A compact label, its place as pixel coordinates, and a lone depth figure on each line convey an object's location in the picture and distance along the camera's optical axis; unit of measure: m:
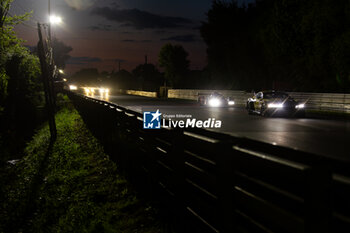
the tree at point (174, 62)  92.25
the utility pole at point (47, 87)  18.04
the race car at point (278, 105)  21.95
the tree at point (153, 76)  146.70
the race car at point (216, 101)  36.34
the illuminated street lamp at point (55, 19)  28.35
